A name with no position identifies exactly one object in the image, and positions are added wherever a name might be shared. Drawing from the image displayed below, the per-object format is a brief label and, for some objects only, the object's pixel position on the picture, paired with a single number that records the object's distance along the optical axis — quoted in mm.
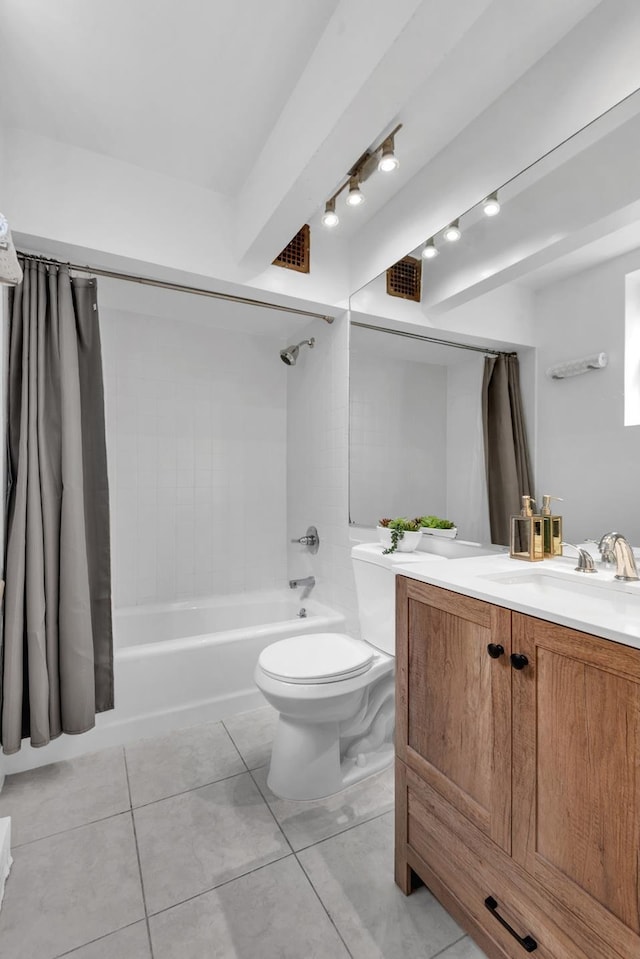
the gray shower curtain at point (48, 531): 1802
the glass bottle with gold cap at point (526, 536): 1443
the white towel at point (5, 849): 1329
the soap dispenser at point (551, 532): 1438
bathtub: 2033
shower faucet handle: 2781
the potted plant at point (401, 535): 1954
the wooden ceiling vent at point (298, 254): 2303
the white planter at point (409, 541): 1953
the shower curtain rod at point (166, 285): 1941
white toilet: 1635
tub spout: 2812
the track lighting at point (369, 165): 1605
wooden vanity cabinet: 796
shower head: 2902
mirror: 1264
